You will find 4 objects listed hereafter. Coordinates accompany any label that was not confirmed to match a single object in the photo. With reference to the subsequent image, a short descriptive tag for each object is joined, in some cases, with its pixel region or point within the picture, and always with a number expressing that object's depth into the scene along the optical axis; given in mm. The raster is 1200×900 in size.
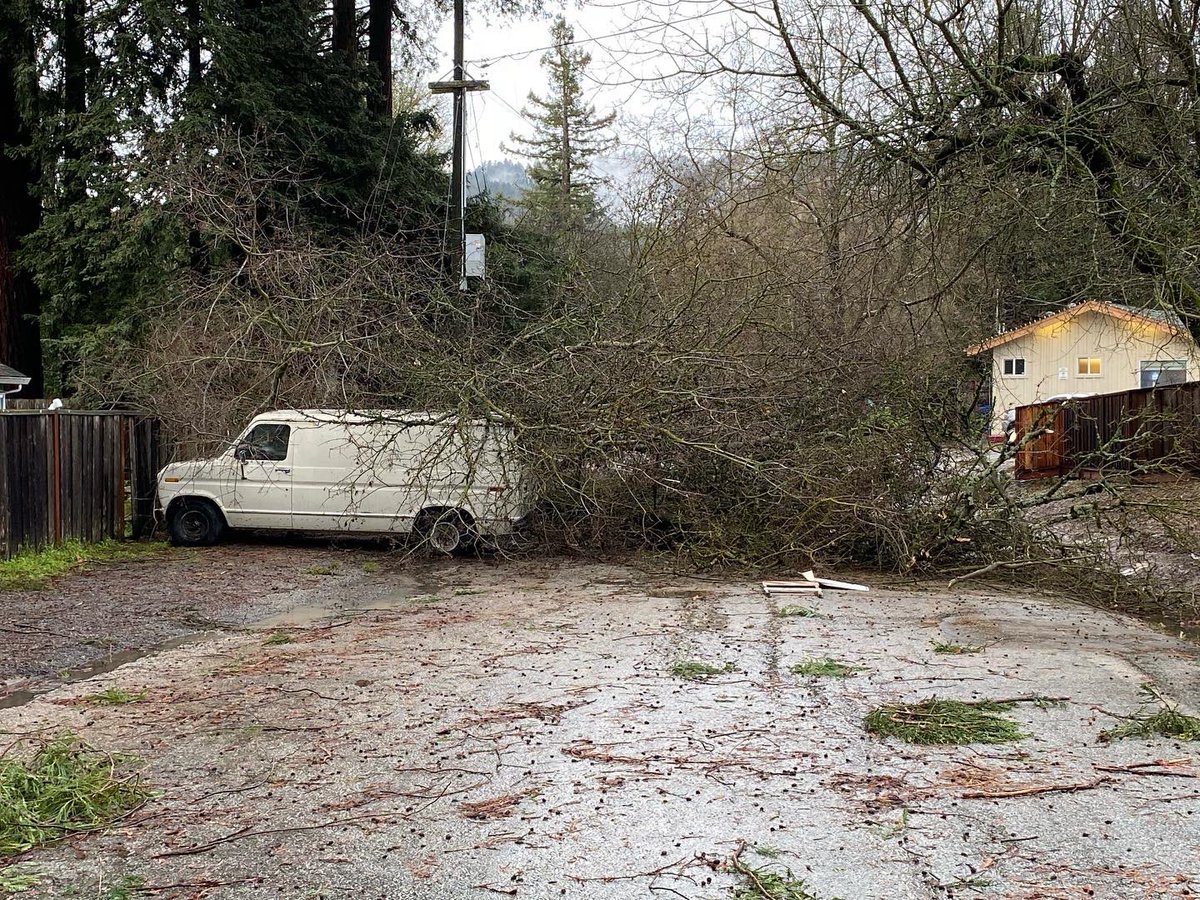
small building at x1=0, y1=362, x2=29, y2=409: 19125
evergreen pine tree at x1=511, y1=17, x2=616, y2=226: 40812
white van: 12945
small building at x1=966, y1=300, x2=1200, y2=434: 31922
